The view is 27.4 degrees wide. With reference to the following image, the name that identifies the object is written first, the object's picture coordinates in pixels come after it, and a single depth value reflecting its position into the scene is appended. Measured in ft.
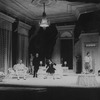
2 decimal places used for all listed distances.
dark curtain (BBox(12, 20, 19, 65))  45.57
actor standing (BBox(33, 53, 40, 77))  37.06
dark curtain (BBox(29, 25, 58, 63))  52.42
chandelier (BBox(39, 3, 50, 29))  36.55
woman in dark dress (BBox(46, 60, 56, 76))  39.81
